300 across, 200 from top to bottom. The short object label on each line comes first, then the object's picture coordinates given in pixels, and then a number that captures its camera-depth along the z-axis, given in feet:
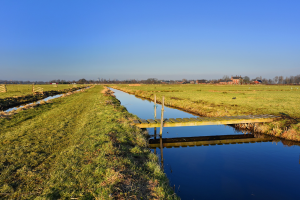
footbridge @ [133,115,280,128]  40.33
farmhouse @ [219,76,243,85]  543.51
